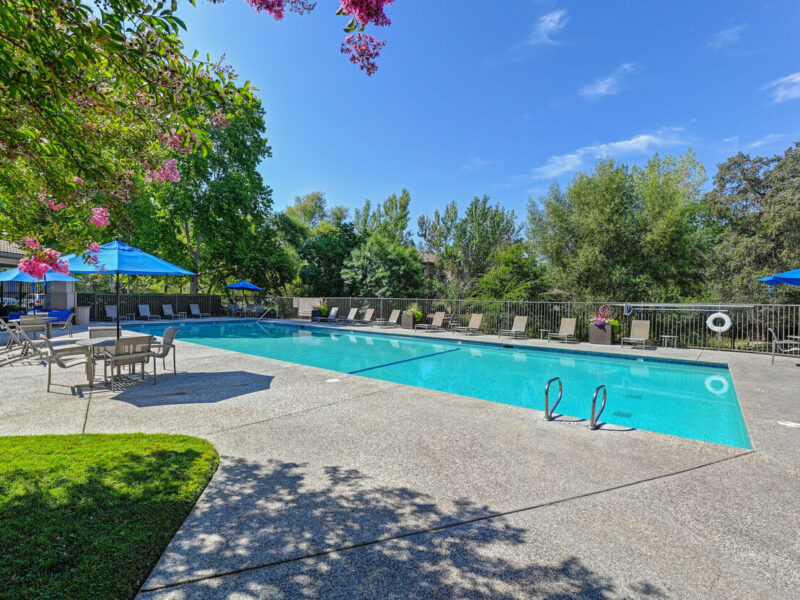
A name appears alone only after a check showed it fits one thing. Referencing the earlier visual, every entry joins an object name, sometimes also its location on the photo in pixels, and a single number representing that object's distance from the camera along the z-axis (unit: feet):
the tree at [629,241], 56.70
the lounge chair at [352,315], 63.46
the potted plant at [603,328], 37.73
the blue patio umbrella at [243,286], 73.00
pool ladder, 13.44
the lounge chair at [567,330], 39.99
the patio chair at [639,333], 35.35
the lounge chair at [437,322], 51.24
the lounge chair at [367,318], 60.59
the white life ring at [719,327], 33.04
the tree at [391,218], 128.98
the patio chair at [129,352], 18.03
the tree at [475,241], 102.22
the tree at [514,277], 58.70
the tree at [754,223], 56.59
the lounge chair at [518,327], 43.01
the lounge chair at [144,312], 66.39
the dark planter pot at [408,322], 53.62
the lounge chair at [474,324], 48.24
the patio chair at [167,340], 20.59
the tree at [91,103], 5.66
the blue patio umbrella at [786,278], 25.53
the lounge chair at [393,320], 57.00
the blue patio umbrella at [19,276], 35.63
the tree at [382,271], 70.23
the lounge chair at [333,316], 65.21
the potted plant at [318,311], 66.80
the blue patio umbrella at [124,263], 23.78
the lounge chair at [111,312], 61.16
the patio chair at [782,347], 32.78
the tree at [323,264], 80.79
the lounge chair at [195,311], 73.07
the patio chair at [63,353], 17.34
